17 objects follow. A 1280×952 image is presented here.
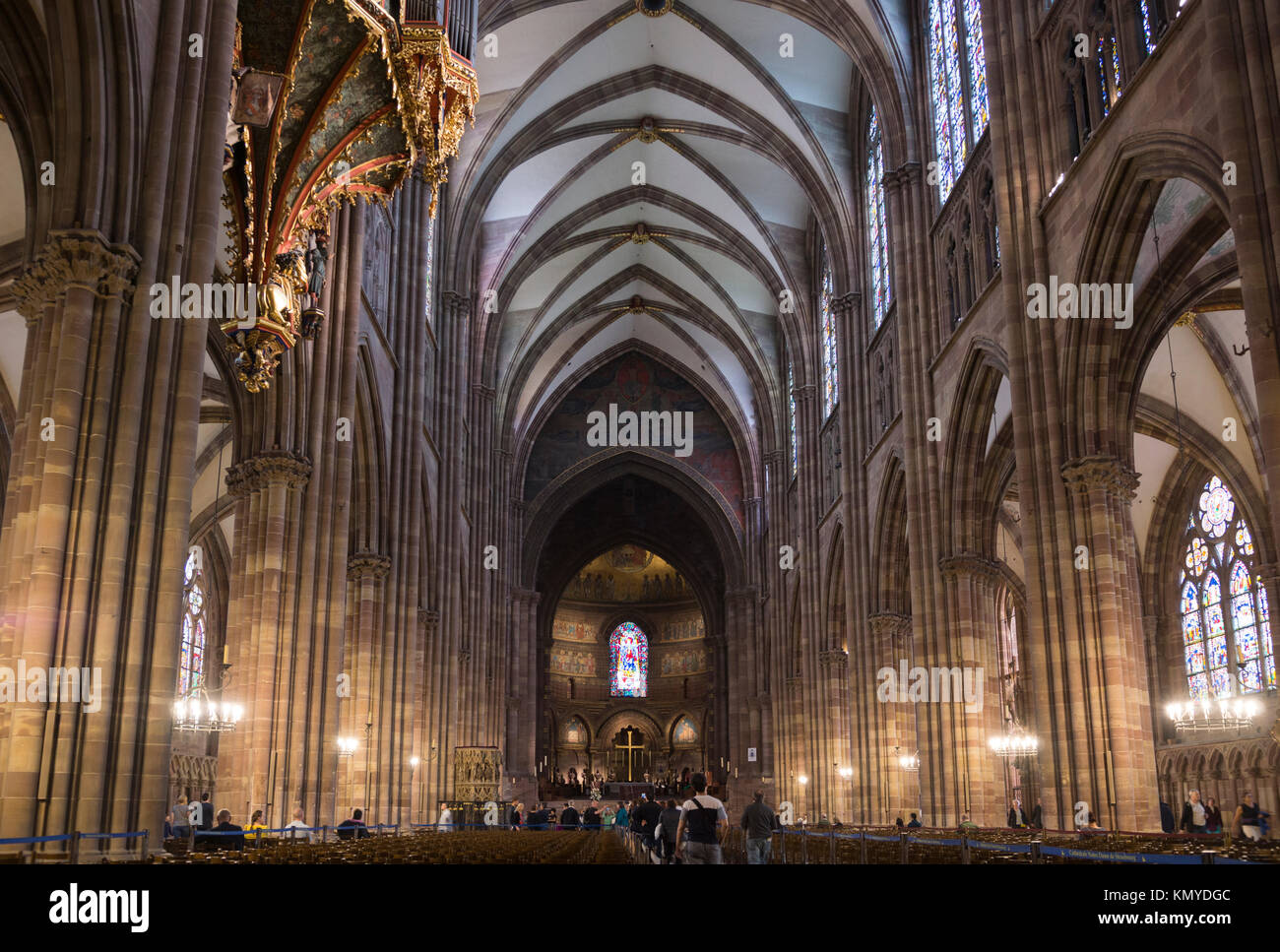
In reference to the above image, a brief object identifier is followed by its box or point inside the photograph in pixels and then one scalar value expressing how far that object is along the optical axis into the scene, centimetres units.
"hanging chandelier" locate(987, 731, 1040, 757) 3122
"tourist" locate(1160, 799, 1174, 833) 1518
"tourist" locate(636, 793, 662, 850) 1603
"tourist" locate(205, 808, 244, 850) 1185
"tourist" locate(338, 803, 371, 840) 1548
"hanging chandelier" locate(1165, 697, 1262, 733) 2028
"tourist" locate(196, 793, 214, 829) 1523
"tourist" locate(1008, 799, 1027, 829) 2060
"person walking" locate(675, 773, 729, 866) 986
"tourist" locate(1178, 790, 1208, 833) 1679
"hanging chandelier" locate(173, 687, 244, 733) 1538
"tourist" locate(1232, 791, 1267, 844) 1342
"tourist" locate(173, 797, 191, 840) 1990
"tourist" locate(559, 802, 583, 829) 2805
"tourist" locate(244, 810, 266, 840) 1273
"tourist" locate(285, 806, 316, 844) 1324
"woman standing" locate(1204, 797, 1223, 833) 1764
